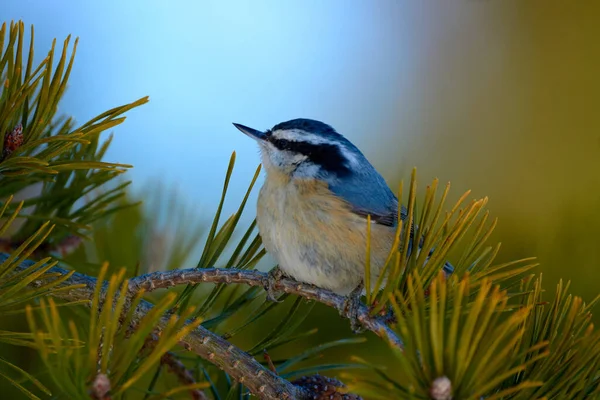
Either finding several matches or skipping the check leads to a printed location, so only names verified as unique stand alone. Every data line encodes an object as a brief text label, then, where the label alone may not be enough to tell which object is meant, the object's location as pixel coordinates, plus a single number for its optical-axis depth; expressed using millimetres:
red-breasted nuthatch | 2841
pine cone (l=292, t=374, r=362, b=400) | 2781
